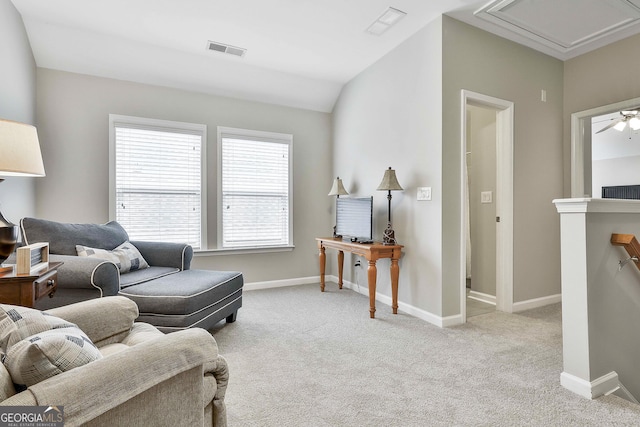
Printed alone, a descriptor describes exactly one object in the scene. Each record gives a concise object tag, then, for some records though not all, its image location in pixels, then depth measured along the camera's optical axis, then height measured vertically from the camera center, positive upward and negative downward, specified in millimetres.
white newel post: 1826 -426
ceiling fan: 3176 +916
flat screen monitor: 3484 -50
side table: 1581 -361
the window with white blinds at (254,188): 4102 +327
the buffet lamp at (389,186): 3244 +267
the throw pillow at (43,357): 776 -355
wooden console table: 3100 -416
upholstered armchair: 749 -434
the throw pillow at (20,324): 918 -329
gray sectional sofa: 2176 -502
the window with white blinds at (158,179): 3602 +403
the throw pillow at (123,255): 2615 -346
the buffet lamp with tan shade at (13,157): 1649 +299
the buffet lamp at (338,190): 4129 +294
